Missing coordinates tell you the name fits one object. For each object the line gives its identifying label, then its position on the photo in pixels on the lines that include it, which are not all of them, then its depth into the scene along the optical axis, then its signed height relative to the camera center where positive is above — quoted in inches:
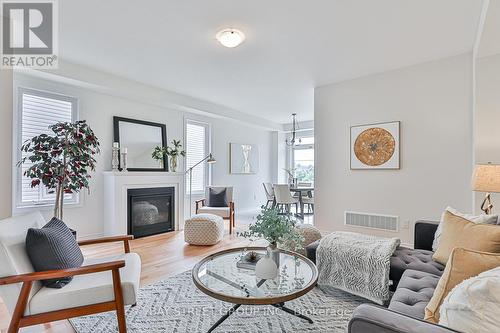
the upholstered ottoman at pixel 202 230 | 162.1 -38.8
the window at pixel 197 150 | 237.6 +14.6
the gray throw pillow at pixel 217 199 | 216.1 -26.3
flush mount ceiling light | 113.0 +54.7
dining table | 251.0 -25.8
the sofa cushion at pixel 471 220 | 80.7 -16.2
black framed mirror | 185.6 +18.8
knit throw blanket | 86.3 -33.2
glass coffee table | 64.6 -31.4
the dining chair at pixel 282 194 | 241.1 -25.0
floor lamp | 230.1 -12.2
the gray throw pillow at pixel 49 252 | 66.1 -21.5
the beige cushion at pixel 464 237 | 67.7 -19.0
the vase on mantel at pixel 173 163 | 207.3 +2.3
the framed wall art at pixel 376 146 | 156.7 +12.2
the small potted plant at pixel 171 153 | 199.5 +9.8
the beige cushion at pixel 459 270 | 47.8 -18.5
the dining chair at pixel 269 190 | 277.7 -24.6
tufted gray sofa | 38.1 -29.6
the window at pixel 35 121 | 144.6 +25.0
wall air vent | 156.9 -32.9
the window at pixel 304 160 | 324.2 +7.7
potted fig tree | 129.2 +3.7
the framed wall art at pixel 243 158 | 280.8 +8.9
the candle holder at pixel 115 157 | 176.7 +5.8
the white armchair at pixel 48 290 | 60.0 -29.8
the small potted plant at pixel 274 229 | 76.7 -18.0
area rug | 77.5 -46.3
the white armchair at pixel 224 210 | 197.5 -32.7
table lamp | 88.5 -3.9
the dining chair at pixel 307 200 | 264.4 -33.0
